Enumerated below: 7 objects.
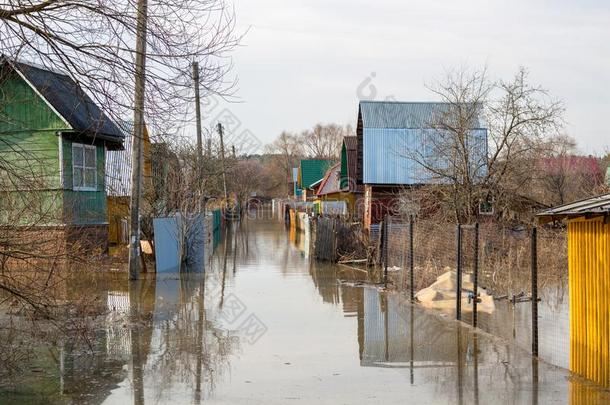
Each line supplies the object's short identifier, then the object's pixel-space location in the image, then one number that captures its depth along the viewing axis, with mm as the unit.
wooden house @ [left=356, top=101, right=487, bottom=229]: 30125
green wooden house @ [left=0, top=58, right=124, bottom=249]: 21484
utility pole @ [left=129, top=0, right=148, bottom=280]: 18672
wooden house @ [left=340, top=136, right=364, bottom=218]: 36844
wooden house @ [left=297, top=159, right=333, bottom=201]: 75750
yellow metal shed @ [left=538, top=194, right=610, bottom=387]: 7922
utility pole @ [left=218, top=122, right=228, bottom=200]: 44406
